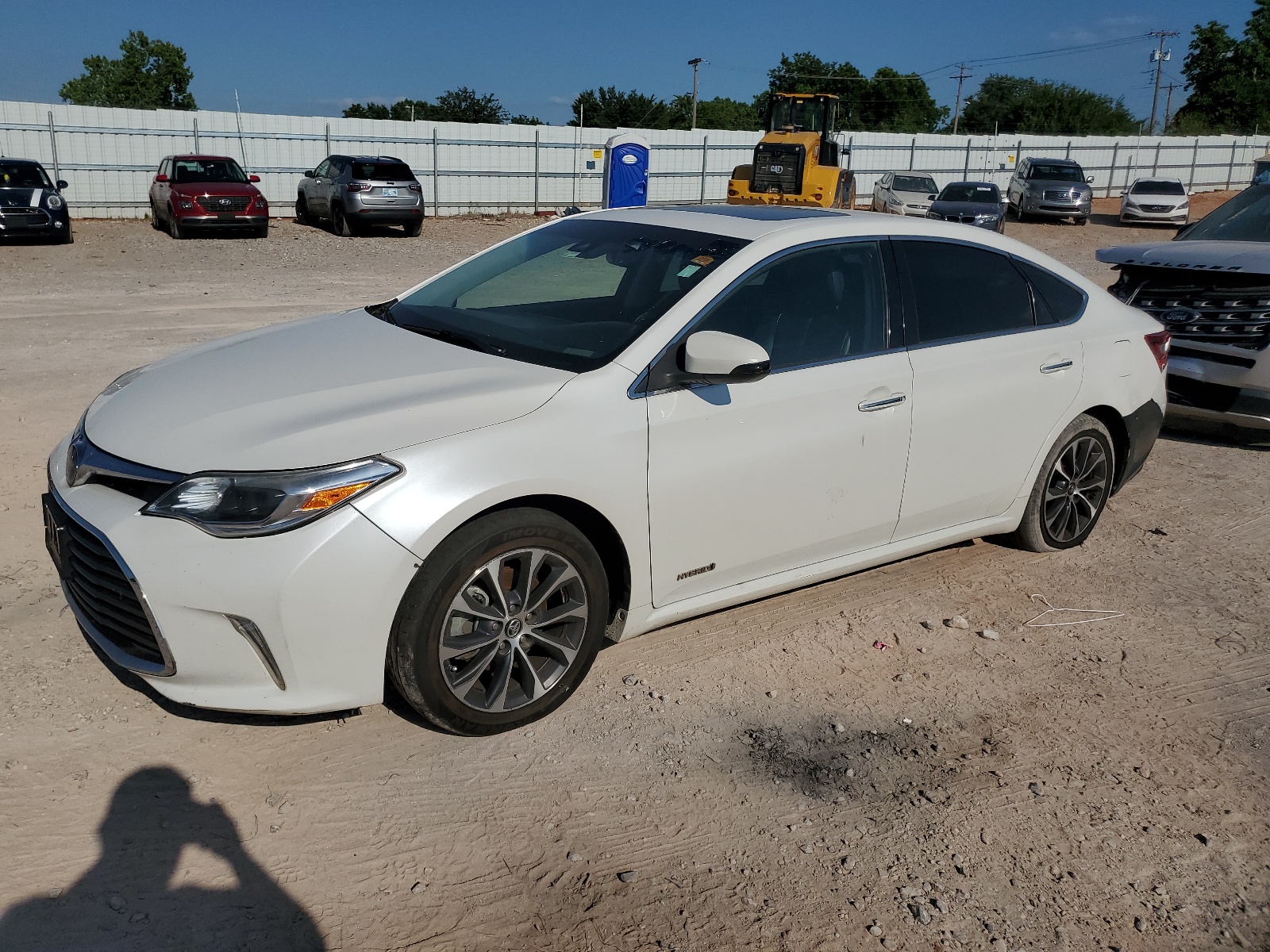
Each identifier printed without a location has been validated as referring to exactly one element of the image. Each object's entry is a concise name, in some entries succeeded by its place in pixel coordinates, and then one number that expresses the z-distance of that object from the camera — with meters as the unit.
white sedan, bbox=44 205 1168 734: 3.01
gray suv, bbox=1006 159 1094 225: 30.31
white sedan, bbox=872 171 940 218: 28.30
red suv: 20.48
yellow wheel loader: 23.23
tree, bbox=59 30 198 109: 71.69
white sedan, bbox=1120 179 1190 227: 30.89
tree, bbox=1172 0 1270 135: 67.00
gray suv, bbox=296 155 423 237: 22.45
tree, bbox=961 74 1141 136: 74.56
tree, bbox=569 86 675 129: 78.69
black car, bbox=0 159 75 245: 18.36
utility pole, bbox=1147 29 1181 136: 78.12
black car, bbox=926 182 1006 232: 24.23
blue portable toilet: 19.98
